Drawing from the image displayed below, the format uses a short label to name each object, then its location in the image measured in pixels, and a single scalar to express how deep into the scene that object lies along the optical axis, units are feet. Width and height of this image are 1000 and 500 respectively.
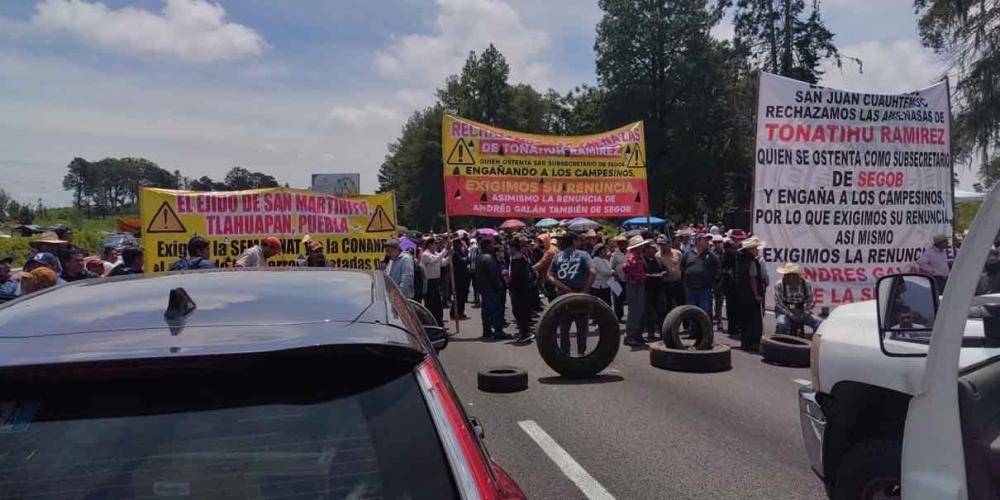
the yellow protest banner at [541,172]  45.52
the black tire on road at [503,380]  27.55
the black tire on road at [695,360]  30.75
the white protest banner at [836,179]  32.73
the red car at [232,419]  6.20
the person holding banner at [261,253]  34.96
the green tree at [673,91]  170.50
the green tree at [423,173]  232.32
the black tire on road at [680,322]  33.30
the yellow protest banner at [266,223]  38.52
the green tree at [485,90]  239.71
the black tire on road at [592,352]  29.63
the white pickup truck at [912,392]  7.51
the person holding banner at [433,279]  47.29
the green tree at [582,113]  182.60
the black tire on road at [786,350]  31.81
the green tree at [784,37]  144.87
